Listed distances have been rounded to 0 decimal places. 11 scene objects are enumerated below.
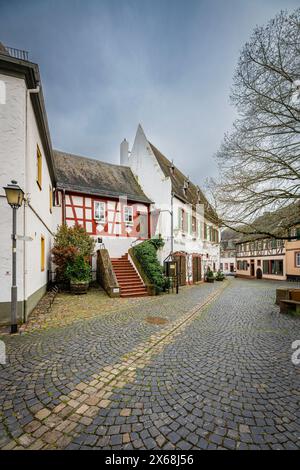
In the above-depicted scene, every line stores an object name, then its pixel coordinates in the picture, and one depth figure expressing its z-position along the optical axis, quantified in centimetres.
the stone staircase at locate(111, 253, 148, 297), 1037
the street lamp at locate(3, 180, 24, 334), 498
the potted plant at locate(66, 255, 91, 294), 1002
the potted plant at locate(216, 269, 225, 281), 2341
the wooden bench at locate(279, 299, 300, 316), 721
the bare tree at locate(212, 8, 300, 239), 613
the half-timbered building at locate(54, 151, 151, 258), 1318
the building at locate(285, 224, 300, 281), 2403
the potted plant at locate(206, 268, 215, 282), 2044
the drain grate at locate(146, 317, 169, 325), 599
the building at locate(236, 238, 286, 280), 2755
